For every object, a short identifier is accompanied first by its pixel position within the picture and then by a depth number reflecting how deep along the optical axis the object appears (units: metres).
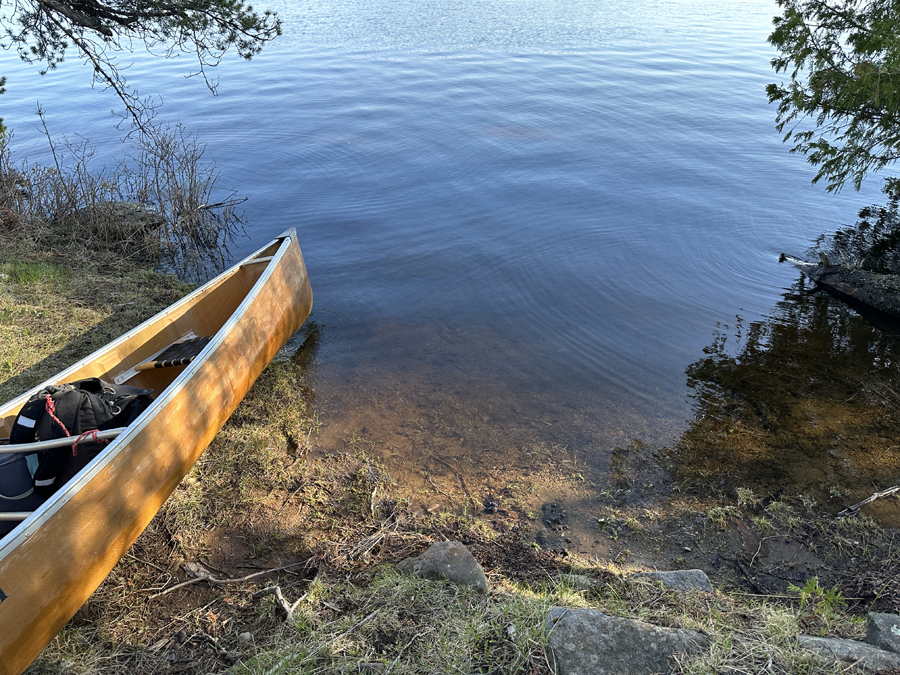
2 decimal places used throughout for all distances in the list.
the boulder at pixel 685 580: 3.38
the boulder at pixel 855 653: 2.44
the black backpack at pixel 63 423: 3.56
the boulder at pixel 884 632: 2.61
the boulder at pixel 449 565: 3.34
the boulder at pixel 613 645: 2.54
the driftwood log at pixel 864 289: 7.07
